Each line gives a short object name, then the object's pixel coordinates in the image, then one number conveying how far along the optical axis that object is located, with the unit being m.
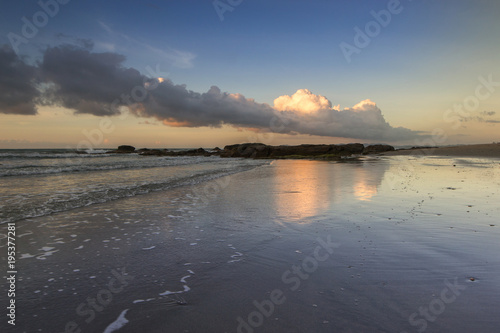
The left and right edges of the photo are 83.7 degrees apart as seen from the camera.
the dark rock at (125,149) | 91.64
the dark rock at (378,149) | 85.06
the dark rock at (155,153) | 72.75
